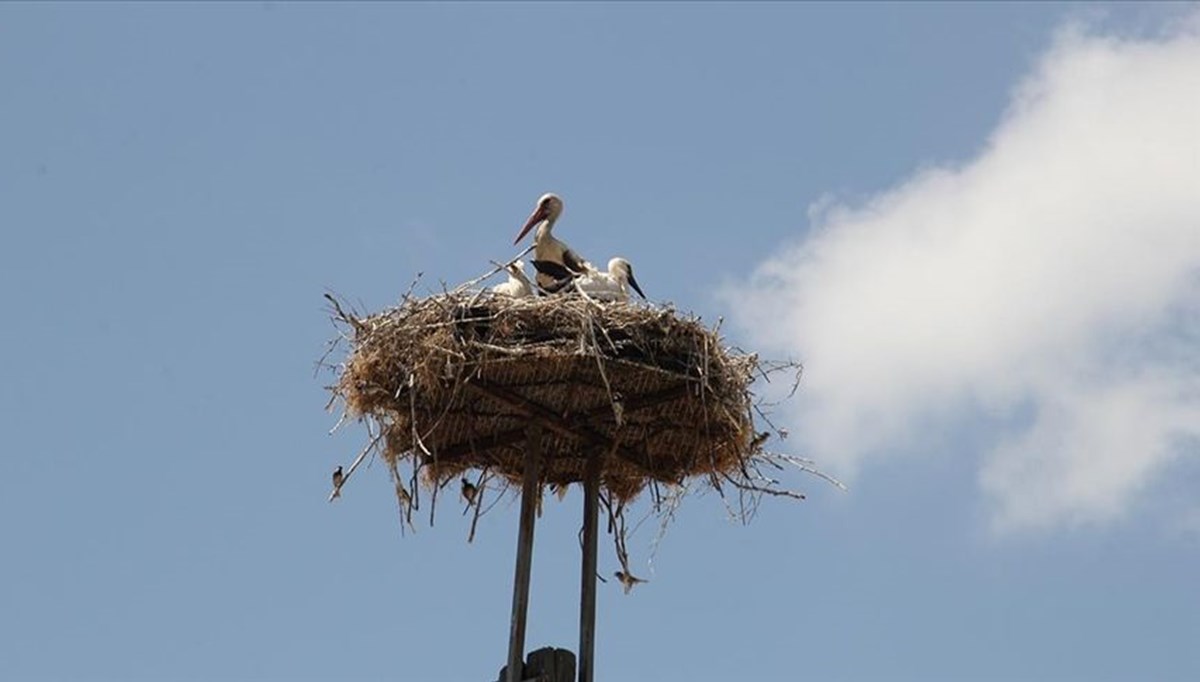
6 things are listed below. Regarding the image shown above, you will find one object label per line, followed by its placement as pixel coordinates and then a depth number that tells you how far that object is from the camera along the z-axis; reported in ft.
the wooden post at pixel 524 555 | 57.67
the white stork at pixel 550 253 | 75.05
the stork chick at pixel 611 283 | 68.64
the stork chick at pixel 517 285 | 67.36
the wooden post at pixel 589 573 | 58.59
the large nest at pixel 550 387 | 61.62
